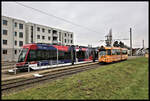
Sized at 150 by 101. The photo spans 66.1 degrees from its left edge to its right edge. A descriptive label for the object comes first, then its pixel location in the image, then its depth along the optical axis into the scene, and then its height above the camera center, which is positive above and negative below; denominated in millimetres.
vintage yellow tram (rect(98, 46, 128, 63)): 19141 -557
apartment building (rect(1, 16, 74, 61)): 34050 +5736
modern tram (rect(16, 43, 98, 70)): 13352 -654
